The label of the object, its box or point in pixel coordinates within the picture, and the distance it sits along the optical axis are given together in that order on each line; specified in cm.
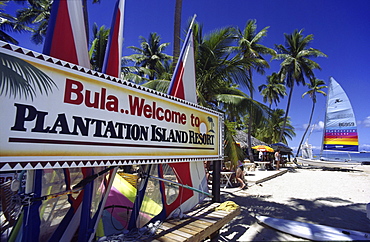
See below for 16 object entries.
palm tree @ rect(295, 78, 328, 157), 3466
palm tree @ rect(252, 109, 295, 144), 3957
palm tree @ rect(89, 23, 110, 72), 1347
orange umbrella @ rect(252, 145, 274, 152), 1875
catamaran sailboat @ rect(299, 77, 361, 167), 2167
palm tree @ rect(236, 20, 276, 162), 2111
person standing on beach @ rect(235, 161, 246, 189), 987
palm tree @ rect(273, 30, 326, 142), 2525
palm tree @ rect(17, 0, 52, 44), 1839
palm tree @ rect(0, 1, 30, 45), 1742
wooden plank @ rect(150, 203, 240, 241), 301
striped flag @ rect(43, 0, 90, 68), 254
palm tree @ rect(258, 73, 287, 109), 3421
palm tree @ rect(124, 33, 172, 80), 2466
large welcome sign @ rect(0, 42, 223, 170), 187
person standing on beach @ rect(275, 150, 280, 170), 1892
